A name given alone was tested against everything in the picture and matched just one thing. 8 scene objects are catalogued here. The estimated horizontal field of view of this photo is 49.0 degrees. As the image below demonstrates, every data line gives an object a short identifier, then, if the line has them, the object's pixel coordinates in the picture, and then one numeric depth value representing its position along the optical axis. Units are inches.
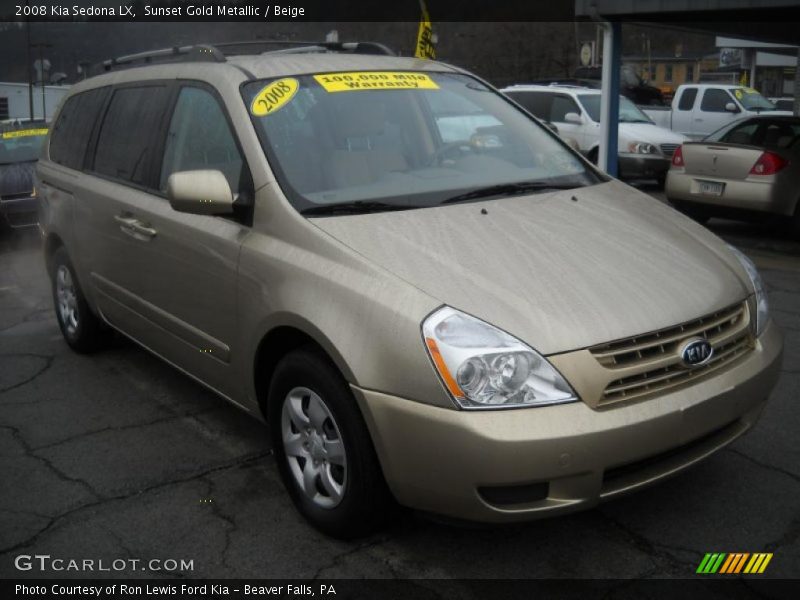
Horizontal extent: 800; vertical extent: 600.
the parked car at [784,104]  975.6
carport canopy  371.9
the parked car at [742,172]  359.9
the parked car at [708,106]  769.6
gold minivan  104.7
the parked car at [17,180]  421.1
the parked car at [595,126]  571.8
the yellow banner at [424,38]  482.6
